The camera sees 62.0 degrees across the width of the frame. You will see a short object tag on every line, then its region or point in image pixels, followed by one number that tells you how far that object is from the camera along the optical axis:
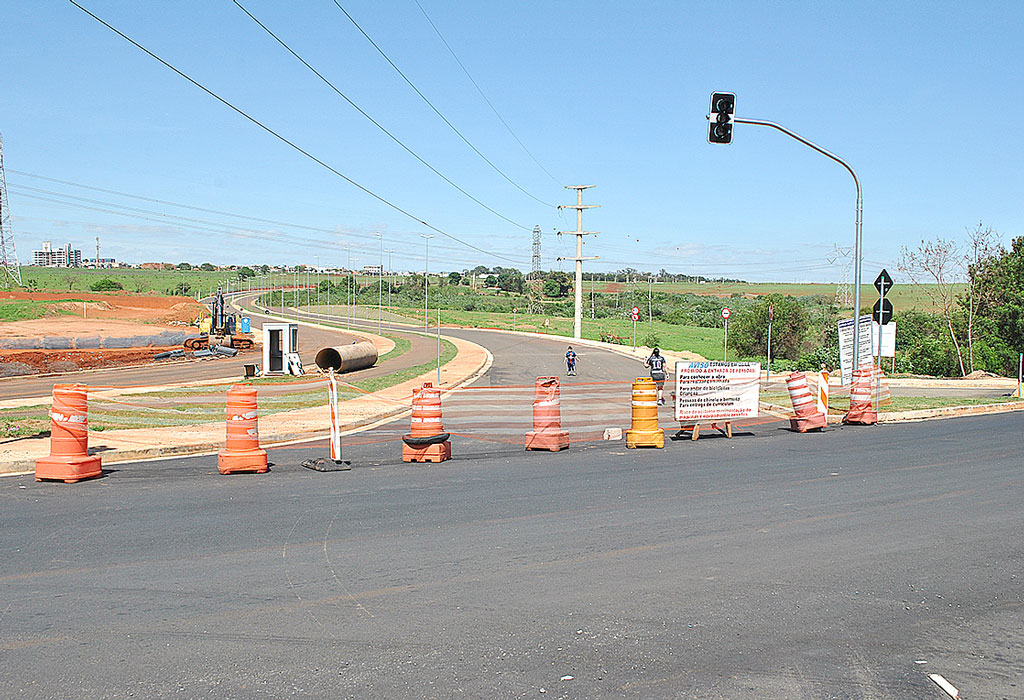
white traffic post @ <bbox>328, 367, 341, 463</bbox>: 13.21
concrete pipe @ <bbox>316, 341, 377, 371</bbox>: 40.34
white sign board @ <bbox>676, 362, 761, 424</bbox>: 16.81
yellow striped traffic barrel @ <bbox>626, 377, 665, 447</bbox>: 15.23
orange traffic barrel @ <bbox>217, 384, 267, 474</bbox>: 12.12
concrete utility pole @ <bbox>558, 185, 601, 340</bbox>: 73.25
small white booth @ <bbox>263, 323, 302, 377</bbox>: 37.56
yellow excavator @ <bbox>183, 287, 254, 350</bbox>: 49.69
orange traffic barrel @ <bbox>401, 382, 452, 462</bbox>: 13.38
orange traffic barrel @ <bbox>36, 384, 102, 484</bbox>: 11.45
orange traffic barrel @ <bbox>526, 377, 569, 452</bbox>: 14.95
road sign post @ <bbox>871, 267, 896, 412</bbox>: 25.00
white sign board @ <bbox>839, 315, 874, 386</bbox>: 23.52
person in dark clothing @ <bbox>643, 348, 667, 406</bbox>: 30.11
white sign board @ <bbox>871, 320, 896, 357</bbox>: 28.25
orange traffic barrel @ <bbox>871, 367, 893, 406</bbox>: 23.20
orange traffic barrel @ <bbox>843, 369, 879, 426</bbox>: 19.81
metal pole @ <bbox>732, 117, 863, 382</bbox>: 21.72
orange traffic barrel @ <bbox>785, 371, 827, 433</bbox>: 18.00
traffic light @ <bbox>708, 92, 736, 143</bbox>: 20.42
